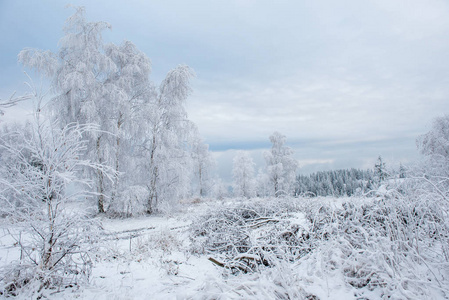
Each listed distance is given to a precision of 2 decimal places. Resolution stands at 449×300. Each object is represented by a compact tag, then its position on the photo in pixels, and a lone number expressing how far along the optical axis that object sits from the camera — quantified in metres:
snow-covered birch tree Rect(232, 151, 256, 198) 30.67
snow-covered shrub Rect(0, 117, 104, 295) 3.30
